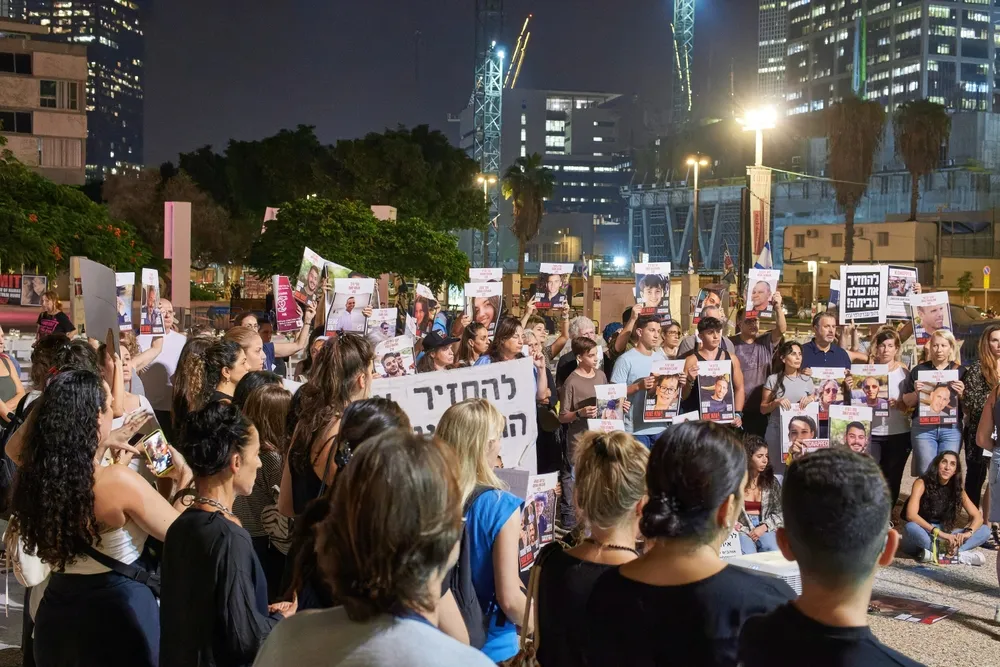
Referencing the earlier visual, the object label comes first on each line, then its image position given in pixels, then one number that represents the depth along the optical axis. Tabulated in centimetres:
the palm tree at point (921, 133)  5934
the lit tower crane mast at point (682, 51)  12754
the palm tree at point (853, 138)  6044
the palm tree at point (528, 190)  6338
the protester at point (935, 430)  912
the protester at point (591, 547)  355
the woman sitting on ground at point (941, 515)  877
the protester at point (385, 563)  211
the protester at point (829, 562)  254
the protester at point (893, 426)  942
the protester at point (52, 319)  1273
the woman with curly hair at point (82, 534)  396
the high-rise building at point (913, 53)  13338
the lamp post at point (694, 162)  3906
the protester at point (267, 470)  531
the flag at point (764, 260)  1349
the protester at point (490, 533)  414
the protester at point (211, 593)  364
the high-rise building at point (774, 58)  18625
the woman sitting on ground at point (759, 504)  752
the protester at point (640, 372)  881
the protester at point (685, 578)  306
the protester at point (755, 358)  971
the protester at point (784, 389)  900
